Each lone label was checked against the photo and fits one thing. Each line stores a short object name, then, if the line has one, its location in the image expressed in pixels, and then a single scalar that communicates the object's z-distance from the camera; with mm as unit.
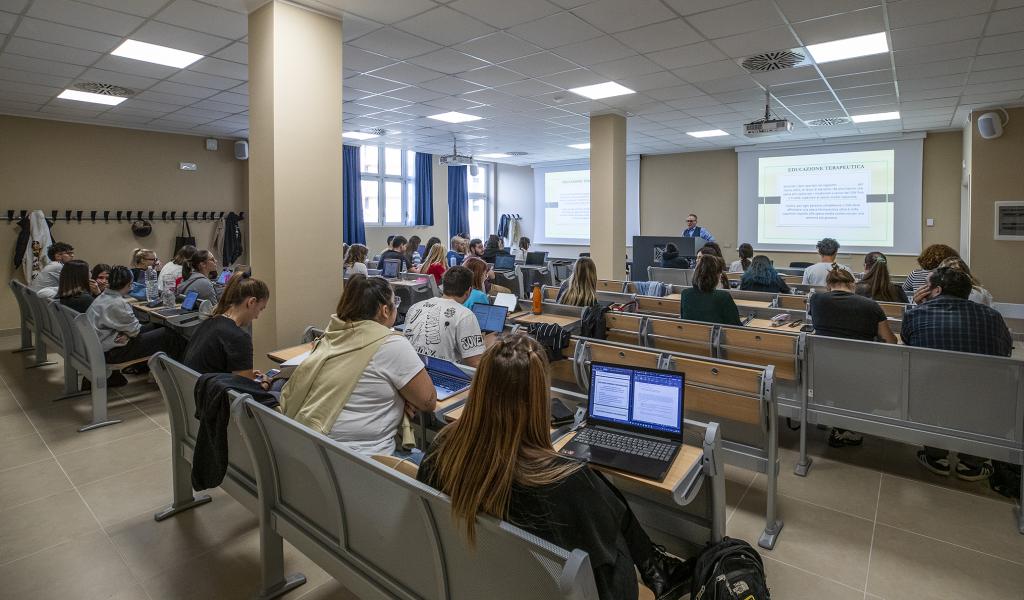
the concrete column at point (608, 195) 7676
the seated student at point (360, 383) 2037
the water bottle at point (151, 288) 5379
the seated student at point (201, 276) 4961
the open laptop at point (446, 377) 2559
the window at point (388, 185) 11711
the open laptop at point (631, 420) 1867
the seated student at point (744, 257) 6745
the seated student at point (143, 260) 5883
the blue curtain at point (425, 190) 12328
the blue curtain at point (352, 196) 10812
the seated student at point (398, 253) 8095
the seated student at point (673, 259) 7730
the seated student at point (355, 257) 7258
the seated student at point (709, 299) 3783
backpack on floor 1706
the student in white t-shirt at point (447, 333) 2959
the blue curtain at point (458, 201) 13297
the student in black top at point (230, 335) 2635
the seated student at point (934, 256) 4195
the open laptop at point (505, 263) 8359
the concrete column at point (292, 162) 3816
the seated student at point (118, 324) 4375
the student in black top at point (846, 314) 3391
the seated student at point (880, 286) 4414
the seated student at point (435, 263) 7402
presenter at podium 8875
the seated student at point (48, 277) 5836
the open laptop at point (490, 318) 3639
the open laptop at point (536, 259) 10062
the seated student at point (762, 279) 5586
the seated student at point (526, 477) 1254
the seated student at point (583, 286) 4371
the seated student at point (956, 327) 3023
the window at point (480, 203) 14320
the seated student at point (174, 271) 5645
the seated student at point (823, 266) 5648
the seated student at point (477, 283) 3990
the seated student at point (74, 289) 4672
